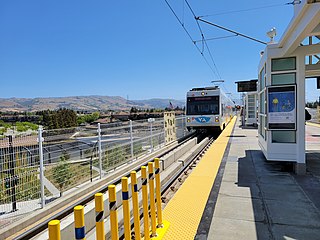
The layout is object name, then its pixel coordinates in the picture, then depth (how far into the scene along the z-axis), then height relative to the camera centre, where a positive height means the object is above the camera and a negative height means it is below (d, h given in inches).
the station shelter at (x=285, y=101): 242.4 +9.1
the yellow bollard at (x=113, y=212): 95.3 -40.2
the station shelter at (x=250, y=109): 882.6 +3.6
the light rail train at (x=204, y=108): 585.9 +7.1
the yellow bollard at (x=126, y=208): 107.8 -44.2
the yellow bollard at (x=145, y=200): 121.6 -46.8
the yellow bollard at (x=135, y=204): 116.7 -46.1
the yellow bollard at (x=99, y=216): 84.2 -36.7
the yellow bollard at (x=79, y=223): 73.4 -33.9
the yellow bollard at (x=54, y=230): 66.6 -32.4
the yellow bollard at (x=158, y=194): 137.4 -48.7
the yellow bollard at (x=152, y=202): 129.3 -50.4
